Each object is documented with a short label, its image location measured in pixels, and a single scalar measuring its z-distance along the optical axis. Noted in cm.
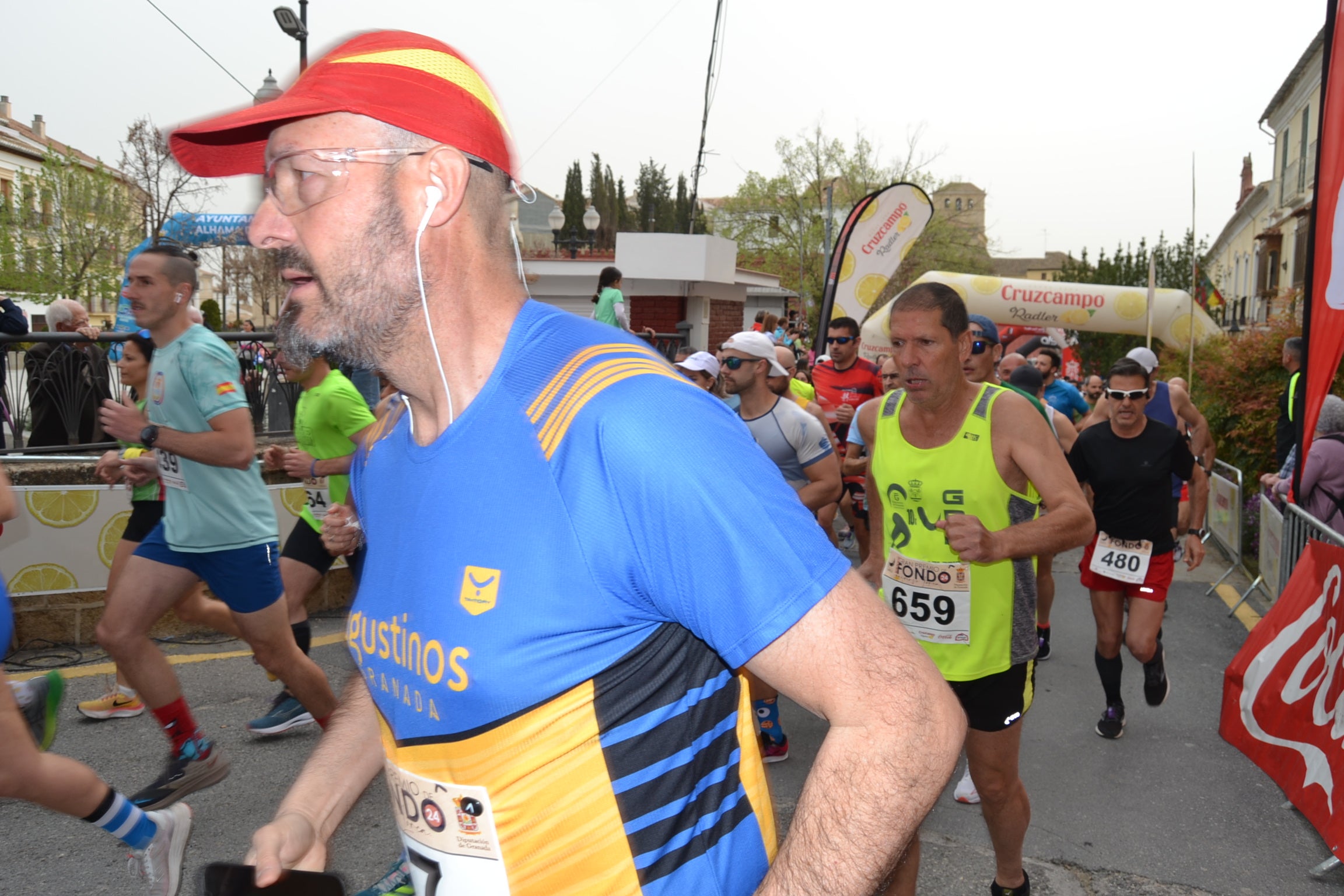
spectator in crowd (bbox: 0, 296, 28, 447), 831
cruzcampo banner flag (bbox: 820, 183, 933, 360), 1483
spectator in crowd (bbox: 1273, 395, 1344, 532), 636
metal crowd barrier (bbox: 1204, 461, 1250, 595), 934
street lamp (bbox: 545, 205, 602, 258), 2509
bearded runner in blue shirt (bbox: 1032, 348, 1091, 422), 1045
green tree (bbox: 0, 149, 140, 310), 3878
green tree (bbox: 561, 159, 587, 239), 6206
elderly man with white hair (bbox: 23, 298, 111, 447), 765
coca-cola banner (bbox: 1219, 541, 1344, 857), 423
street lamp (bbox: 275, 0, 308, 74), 1260
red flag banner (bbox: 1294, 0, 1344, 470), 455
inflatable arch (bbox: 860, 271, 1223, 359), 2022
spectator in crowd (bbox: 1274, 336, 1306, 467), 809
